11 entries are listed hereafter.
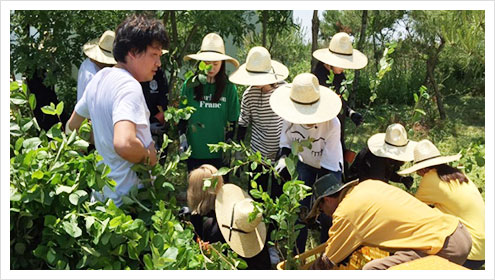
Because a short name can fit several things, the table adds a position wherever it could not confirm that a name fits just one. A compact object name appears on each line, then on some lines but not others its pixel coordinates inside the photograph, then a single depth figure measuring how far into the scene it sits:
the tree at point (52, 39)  4.85
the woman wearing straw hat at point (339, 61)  4.16
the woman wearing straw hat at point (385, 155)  3.66
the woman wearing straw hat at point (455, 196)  2.88
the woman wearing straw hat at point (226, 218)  2.78
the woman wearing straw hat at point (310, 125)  3.12
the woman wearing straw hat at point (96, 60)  3.73
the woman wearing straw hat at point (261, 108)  3.70
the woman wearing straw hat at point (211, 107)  3.57
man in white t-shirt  1.93
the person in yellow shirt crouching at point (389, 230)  2.41
